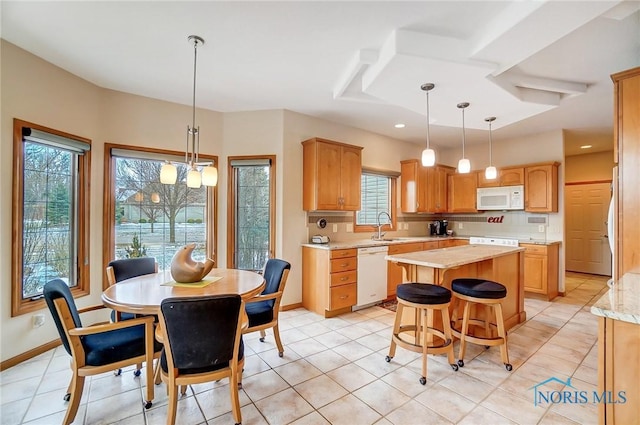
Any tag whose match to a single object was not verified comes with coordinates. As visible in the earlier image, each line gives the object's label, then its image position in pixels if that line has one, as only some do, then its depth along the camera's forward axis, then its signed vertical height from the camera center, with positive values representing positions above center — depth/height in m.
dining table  1.79 -0.57
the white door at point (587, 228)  5.95 -0.32
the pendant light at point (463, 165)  3.22 +0.54
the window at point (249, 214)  3.91 -0.02
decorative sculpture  2.26 -0.44
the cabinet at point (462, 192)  5.49 +0.41
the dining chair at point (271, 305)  2.48 -0.85
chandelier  2.26 +0.31
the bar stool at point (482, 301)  2.43 -0.75
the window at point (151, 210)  3.33 +0.02
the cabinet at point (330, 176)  3.84 +0.51
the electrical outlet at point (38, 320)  2.66 -1.01
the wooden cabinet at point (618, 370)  1.18 -0.66
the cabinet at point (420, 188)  5.25 +0.47
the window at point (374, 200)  4.87 +0.24
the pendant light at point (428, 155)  2.68 +0.56
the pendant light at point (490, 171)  3.60 +0.53
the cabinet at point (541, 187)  4.59 +0.42
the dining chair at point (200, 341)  1.57 -0.73
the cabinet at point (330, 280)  3.62 -0.88
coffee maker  5.87 -0.31
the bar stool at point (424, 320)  2.28 -0.93
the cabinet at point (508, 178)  4.89 +0.61
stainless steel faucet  4.81 -0.23
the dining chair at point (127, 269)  2.48 -0.55
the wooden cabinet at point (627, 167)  2.04 +0.34
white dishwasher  3.91 -0.88
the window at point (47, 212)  2.53 +0.00
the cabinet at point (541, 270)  4.29 -0.86
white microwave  4.88 +0.27
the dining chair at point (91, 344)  1.68 -0.85
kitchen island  2.63 -0.56
